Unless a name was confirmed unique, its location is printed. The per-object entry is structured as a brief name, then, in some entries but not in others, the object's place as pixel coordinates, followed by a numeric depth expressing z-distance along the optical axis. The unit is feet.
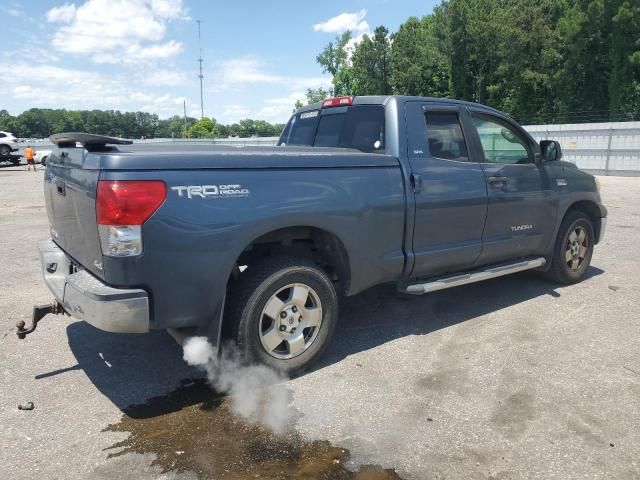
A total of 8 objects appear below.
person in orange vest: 90.90
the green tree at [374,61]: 204.54
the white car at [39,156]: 102.27
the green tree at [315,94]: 265.44
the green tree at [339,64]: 240.12
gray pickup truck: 9.75
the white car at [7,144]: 95.66
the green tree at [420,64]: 186.91
